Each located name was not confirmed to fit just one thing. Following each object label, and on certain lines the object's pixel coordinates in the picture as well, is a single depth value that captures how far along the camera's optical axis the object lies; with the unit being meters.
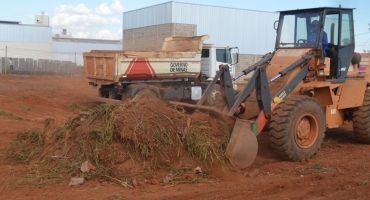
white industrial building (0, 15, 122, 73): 43.91
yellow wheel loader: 8.18
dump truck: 16.06
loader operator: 9.55
